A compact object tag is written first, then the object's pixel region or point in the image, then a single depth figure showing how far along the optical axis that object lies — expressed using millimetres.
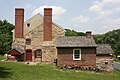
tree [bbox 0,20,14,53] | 28729
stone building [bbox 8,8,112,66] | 17054
